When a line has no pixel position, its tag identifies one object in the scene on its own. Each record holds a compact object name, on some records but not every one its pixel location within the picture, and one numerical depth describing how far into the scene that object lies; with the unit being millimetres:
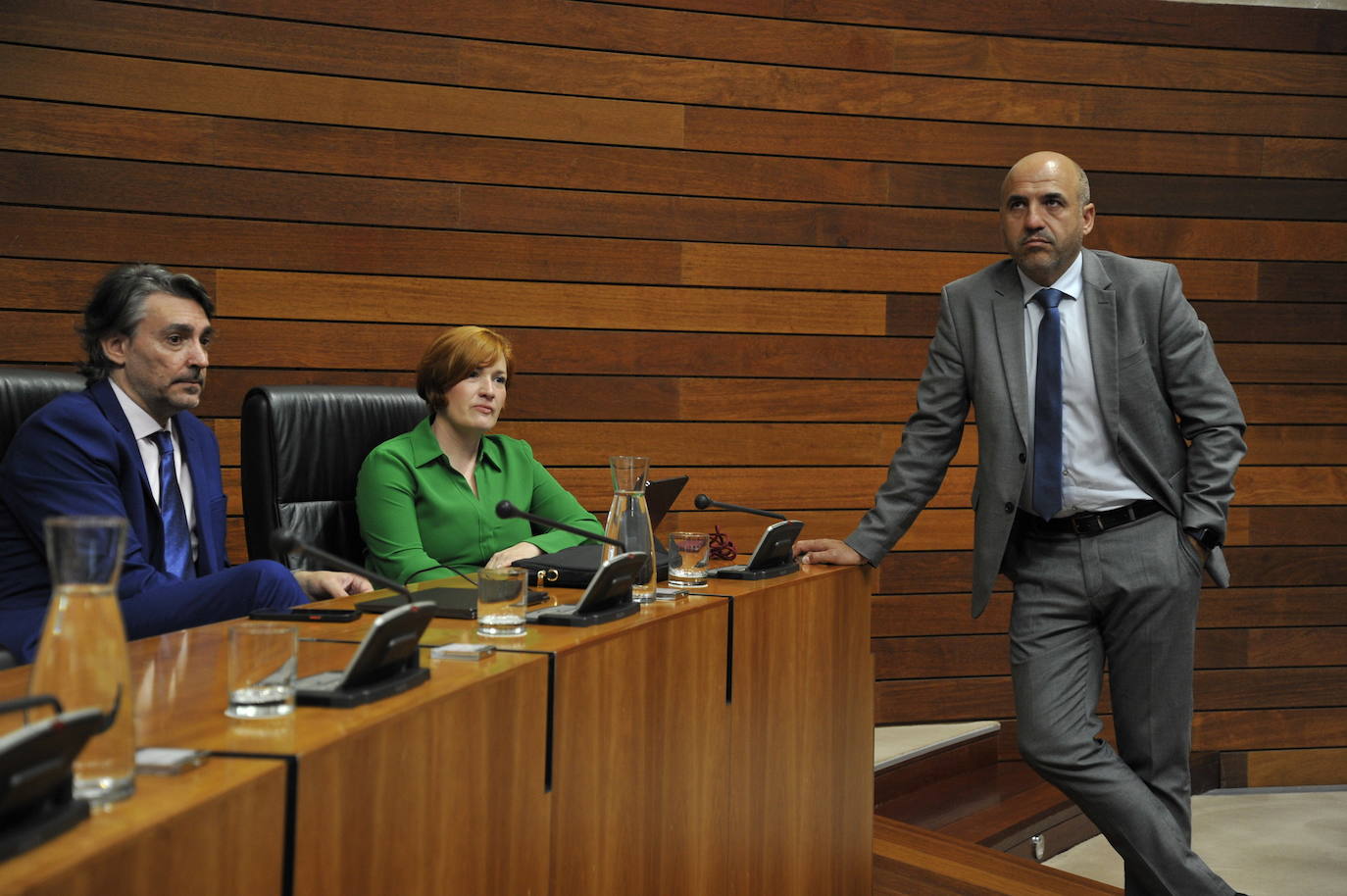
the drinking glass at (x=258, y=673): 1173
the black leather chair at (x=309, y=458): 2631
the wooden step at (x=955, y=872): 2691
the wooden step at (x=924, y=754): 3587
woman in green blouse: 2617
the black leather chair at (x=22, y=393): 2252
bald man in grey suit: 2297
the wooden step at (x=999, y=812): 3381
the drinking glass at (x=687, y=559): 2186
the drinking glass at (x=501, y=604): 1617
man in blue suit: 2051
